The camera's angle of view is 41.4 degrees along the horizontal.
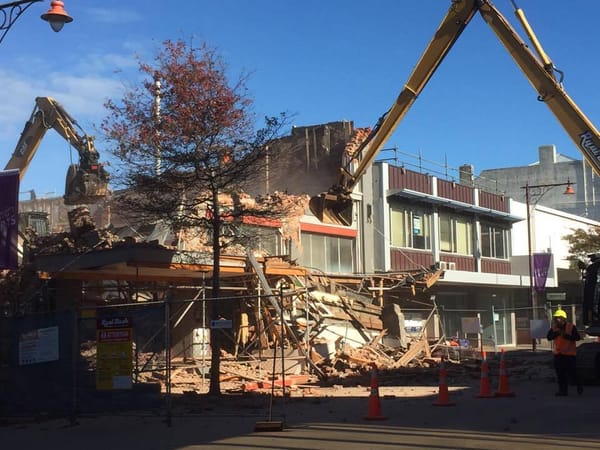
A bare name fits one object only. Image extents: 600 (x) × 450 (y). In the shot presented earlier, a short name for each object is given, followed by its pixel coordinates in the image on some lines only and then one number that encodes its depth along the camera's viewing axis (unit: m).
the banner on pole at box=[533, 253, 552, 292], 41.88
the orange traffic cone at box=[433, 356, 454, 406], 14.07
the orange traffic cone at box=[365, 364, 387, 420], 12.44
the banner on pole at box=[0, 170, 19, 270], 13.93
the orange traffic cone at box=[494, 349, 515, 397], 15.61
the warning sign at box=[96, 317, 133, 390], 12.70
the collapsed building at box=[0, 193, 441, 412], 20.30
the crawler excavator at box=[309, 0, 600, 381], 19.36
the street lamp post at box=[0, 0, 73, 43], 12.24
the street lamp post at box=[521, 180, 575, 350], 41.54
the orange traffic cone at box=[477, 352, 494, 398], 15.30
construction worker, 15.54
